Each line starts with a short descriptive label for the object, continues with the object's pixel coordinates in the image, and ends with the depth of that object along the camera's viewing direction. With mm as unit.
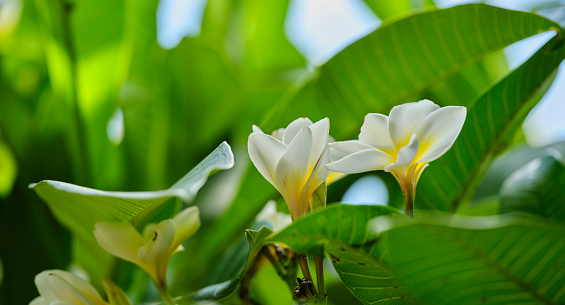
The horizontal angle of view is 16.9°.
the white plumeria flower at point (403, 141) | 871
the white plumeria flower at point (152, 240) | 922
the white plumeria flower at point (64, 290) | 920
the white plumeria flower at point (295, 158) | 885
